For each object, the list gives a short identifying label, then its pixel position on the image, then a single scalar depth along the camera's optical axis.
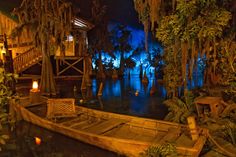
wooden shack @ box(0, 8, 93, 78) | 22.17
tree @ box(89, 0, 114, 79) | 27.95
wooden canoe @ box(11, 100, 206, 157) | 7.11
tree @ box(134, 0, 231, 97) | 8.31
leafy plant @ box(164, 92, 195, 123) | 9.81
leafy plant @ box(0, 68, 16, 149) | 3.60
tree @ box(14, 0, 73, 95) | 16.06
